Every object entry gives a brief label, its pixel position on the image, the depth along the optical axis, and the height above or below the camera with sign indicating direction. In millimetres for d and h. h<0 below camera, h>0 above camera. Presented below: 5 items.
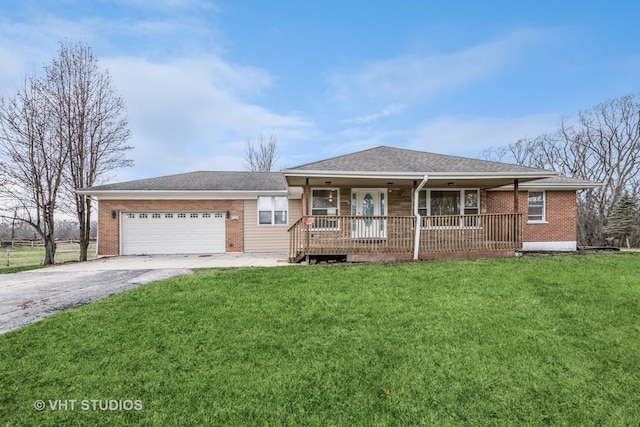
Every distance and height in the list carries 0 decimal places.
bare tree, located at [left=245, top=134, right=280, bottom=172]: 29891 +6085
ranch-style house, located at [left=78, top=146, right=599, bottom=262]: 9125 +197
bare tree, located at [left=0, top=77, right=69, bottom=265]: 11867 +2270
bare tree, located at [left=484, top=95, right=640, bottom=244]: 22891 +4851
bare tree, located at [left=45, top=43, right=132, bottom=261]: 12523 +4230
